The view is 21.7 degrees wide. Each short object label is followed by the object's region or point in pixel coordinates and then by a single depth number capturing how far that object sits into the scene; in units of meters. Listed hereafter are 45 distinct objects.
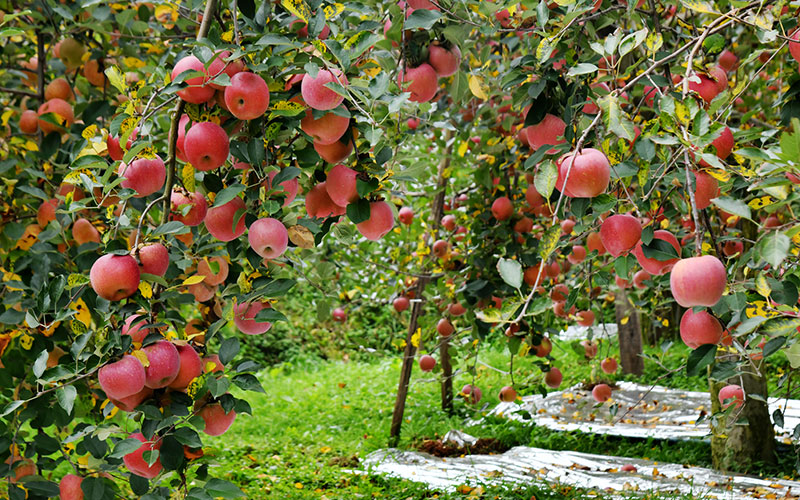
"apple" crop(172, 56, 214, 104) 3.94
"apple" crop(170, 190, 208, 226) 4.15
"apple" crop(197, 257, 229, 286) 4.40
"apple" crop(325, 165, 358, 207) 4.03
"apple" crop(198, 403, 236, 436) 4.11
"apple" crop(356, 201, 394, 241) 4.11
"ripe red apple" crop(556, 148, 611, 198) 3.88
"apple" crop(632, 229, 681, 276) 4.03
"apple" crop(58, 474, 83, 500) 4.39
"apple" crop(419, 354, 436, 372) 8.23
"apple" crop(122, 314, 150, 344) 4.00
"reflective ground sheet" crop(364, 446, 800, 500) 7.21
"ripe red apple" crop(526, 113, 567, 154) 4.21
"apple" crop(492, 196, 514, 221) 6.48
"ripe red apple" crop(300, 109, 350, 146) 3.93
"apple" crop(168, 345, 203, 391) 4.04
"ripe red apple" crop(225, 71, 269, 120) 3.90
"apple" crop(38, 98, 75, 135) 4.88
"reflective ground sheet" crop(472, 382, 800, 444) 9.98
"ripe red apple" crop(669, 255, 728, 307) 3.77
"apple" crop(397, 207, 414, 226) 8.92
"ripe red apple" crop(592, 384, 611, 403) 7.16
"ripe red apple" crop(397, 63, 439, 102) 4.22
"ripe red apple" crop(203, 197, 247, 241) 4.04
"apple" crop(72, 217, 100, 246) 4.73
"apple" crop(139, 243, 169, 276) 3.99
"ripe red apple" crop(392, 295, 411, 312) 8.75
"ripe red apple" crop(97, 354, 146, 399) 3.89
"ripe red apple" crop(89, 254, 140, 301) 3.92
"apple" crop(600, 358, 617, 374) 7.62
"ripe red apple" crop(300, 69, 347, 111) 3.88
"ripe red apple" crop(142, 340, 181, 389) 3.95
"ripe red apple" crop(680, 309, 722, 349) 3.92
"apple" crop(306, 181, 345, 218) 4.14
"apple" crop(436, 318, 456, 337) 7.51
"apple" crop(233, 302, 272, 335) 4.15
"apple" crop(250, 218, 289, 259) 3.99
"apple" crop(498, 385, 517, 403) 7.01
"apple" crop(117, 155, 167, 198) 4.02
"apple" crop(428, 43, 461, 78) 4.24
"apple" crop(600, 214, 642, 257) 3.98
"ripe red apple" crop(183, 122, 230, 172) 3.94
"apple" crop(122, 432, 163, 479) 4.06
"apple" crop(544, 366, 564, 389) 6.37
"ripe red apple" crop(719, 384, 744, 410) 4.85
